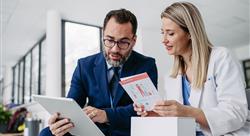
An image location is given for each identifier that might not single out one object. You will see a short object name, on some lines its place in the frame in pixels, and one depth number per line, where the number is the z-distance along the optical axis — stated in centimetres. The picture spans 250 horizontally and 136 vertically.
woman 97
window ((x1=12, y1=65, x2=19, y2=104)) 656
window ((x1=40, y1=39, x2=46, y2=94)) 449
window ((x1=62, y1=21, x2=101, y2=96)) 235
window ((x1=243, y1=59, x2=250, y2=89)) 630
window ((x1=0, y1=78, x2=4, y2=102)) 785
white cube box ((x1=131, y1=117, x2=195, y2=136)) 81
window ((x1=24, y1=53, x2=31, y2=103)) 544
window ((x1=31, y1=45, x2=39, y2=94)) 496
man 131
